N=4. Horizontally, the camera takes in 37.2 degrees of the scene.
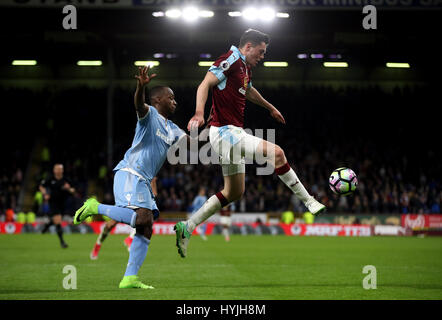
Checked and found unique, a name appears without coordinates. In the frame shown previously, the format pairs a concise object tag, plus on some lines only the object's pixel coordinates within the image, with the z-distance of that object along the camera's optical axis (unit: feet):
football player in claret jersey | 26.84
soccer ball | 28.25
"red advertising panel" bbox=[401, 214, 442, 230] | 91.25
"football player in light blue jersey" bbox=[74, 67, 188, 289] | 26.09
